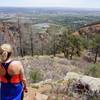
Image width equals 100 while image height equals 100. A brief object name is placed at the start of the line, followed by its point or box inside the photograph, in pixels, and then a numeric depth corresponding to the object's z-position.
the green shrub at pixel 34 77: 4.92
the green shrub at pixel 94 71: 4.86
